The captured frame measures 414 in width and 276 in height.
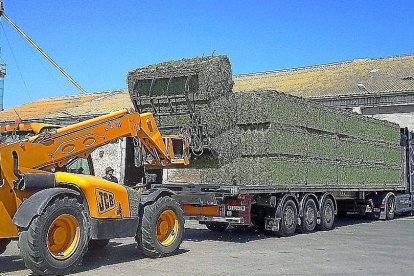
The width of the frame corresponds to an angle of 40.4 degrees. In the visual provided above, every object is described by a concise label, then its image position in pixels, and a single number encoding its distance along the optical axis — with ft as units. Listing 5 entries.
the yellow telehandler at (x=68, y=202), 27.22
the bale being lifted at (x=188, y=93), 45.42
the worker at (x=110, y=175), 35.65
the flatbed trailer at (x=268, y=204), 42.34
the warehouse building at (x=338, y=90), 96.84
